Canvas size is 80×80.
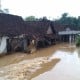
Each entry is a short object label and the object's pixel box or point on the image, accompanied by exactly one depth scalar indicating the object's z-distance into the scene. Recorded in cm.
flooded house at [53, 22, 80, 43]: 1898
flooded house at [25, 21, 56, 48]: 1394
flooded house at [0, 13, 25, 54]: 1049
